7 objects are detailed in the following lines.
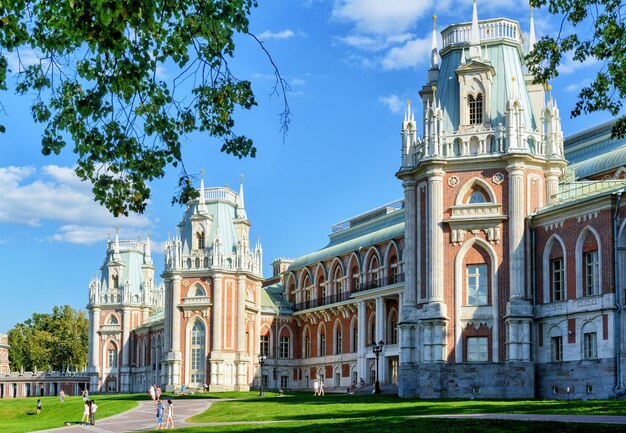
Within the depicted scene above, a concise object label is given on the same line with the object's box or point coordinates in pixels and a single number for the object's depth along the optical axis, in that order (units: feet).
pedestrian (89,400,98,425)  161.07
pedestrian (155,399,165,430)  136.04
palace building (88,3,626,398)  147.95
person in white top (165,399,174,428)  133.95
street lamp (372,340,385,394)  201.16
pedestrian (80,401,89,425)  165.27
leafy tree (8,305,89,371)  445.78
